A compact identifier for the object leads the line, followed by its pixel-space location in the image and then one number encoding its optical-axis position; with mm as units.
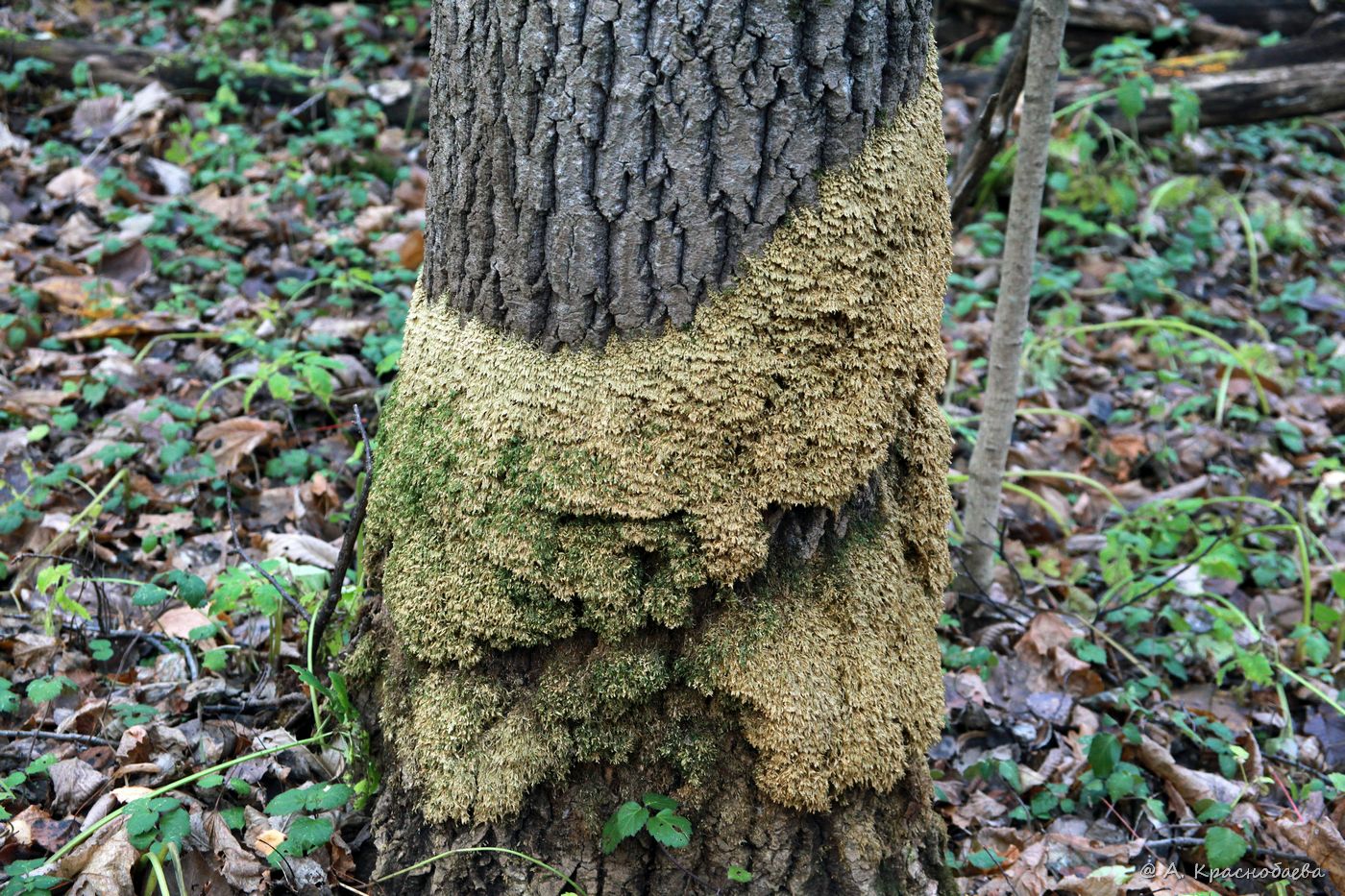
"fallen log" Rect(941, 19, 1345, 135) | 6059
